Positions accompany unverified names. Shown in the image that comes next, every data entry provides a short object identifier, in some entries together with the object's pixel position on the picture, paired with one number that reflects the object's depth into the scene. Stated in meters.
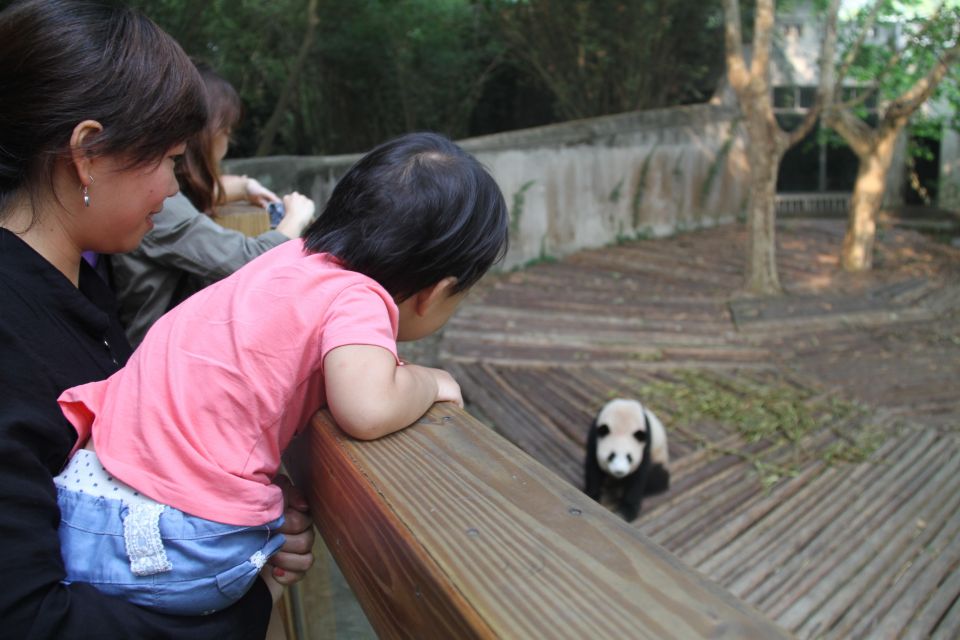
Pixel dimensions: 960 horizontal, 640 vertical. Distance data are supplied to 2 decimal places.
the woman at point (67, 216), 0.70
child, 0.80
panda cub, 3.60
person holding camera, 1.59
